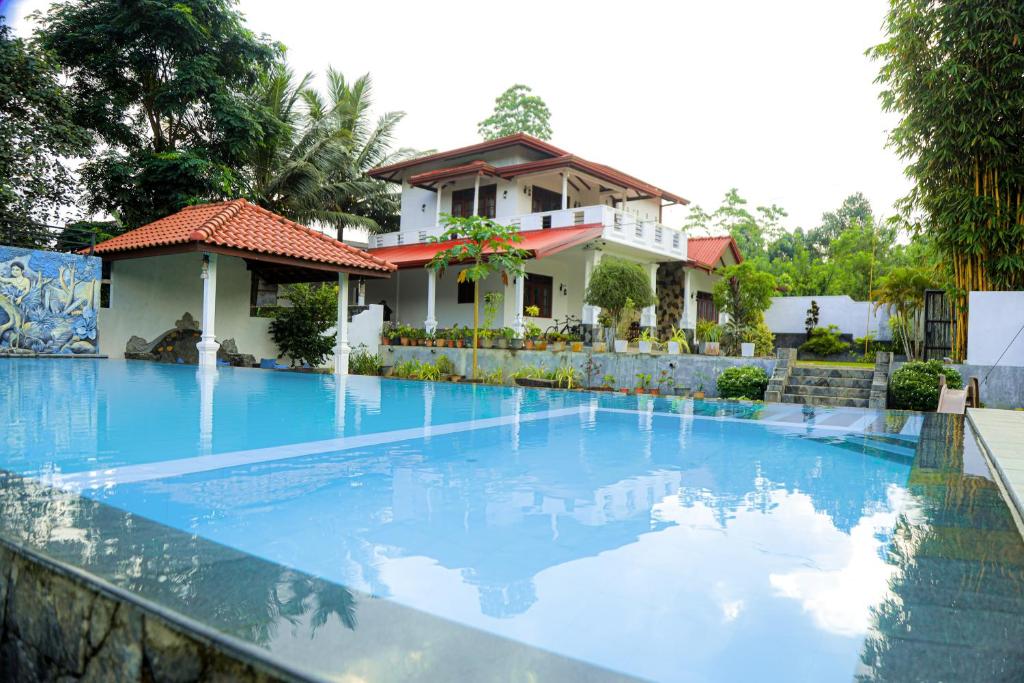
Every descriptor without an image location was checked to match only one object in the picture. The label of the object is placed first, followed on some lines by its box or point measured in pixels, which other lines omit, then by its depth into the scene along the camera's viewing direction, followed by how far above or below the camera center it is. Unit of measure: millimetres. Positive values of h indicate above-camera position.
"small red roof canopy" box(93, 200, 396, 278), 13539 +1988
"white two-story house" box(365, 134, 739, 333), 20328 +3504
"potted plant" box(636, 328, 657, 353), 14961 -95
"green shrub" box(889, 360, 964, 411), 11172 -636
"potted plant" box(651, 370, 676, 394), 14047 -847
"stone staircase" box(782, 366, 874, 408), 12180 -784
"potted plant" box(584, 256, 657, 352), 15617 +1204
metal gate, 13898 +421
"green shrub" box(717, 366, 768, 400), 12812 -775
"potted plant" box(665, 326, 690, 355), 15047 -79
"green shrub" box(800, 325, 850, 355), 22344 -22
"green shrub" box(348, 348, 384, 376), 18094 -748
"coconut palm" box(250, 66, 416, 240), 24000 +6718
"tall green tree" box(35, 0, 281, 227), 19781 +7406
